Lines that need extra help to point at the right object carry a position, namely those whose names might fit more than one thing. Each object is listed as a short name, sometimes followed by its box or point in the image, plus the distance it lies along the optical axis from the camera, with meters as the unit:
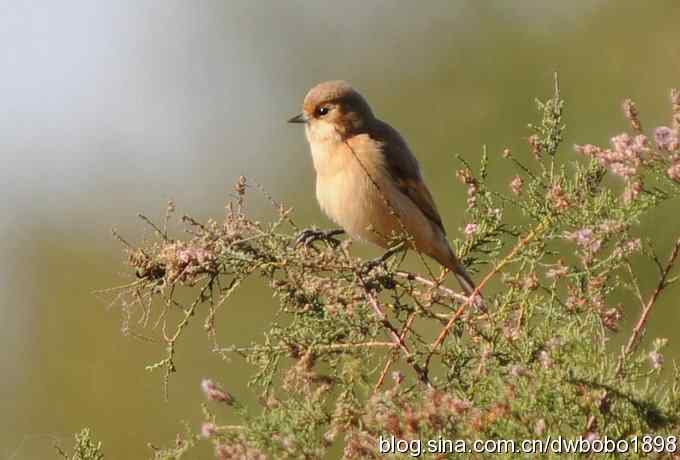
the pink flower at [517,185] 6.47
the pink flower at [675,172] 5.75
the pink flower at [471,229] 7.48
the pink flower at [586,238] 5.77
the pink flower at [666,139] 5.83
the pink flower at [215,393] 5.56
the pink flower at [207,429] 5.34
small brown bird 10.57
